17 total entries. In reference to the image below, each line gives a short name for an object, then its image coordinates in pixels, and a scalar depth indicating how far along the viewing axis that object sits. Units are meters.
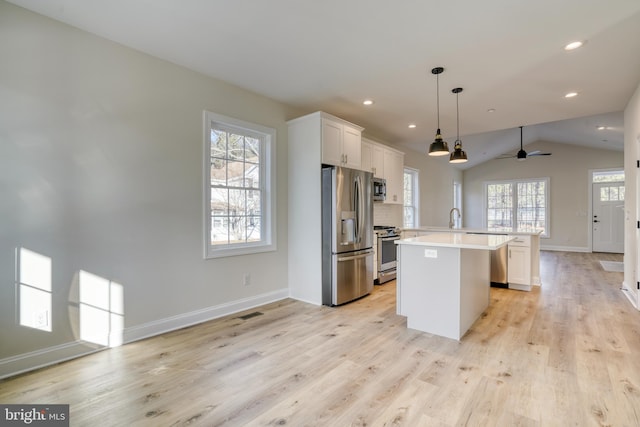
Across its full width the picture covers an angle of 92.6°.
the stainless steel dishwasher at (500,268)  4.73
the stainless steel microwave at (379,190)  5.29
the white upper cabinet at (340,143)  3.96
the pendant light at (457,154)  3.65
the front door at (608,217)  8.18
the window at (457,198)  10.07
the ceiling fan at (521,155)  7.03
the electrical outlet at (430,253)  2.90
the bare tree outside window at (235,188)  3.50
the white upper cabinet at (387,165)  5.20
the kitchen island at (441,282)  2.78
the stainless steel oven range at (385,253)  4.96
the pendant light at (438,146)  3.27
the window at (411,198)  7.22
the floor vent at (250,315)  3.42
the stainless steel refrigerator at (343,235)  3.84
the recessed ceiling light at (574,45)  2.72
